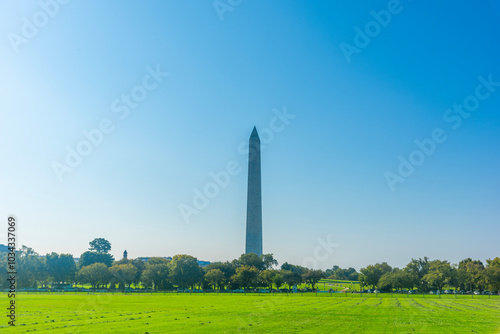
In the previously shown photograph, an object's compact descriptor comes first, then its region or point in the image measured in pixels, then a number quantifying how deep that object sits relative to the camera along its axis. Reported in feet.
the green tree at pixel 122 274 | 334.24
